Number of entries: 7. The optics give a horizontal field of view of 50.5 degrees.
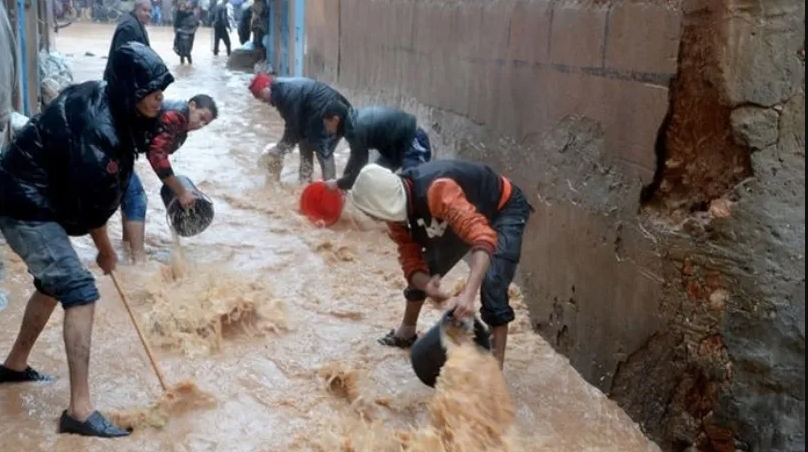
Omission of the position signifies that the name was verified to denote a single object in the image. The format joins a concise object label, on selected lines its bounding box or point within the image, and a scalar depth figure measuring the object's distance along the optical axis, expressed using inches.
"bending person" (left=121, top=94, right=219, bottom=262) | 249.3
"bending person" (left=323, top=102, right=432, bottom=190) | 284.7
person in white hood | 161.6
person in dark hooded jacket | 154.9
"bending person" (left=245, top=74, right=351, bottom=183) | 320.5
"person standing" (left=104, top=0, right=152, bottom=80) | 317.1
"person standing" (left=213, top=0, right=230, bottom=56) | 971.6
